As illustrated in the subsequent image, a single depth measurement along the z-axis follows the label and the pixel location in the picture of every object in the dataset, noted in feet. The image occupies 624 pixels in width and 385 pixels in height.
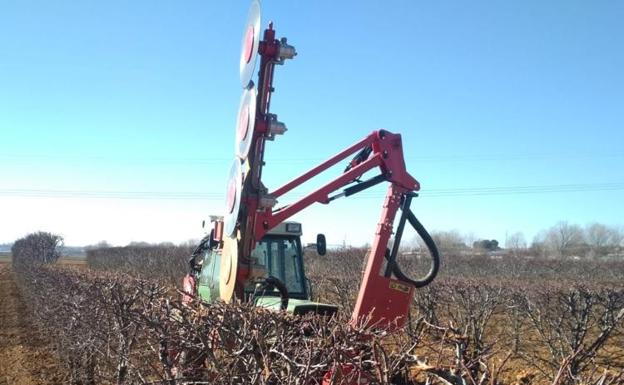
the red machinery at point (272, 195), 17.75
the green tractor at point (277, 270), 19.81
